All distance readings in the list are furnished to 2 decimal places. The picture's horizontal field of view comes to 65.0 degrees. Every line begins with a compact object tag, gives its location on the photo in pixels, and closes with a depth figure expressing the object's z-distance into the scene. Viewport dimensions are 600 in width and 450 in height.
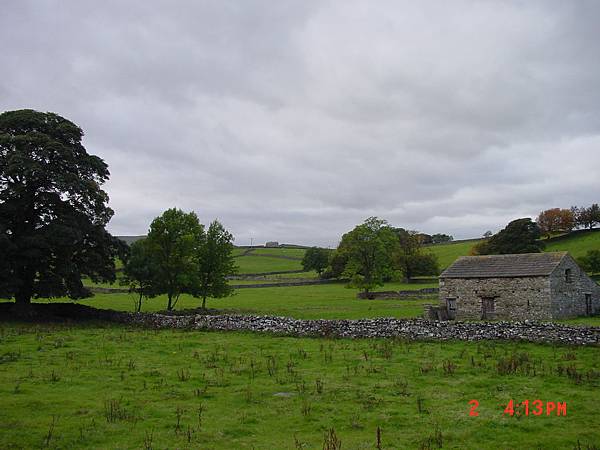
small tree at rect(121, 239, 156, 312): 37.41
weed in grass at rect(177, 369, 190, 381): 14.96
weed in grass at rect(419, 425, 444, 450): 9.28
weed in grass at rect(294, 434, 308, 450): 9.22
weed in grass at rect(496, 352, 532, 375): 15.55
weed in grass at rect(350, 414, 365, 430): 10.53
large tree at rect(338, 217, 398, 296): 64.38
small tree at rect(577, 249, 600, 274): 65.62
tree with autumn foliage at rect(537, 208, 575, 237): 99.19
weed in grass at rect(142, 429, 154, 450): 9.16
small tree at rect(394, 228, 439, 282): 84.56
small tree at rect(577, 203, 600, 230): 98.00
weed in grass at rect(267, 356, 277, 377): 15.95
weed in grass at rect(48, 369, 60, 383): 14.41
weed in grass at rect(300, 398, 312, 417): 11.38
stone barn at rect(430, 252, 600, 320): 34.81
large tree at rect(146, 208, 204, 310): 39.47
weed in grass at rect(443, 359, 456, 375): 15.60
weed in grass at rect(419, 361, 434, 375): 15.87
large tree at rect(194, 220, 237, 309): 42.47
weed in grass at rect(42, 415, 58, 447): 9.27
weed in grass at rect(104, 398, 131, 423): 10.88
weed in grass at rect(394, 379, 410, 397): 13.28
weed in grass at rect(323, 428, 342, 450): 8.96
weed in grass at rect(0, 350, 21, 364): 17.43
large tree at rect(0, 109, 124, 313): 28.98
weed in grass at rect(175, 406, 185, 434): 10.24
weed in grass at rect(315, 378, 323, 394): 13.37
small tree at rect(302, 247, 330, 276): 102.25
